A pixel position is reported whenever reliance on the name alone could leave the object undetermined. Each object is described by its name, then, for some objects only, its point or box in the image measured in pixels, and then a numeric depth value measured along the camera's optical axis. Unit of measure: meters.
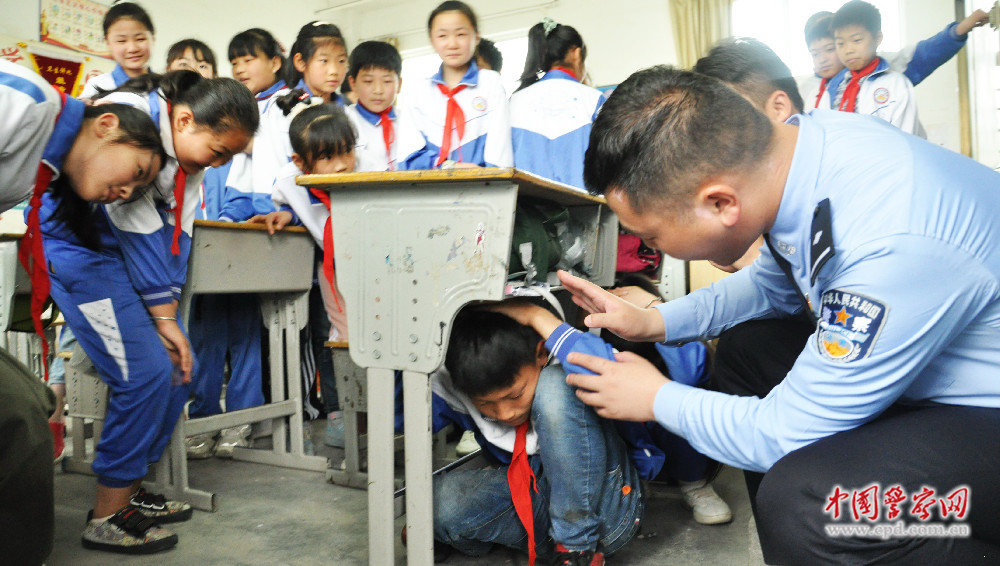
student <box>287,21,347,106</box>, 2.84
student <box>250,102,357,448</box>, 2.15
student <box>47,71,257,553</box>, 1.53
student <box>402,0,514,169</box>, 2.47
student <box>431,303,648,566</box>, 1.23
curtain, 5.88
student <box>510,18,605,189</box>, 2.58
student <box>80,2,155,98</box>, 2.74
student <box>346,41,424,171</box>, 2.70
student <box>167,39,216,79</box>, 3.09
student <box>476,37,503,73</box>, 3.18
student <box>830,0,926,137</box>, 2.85
